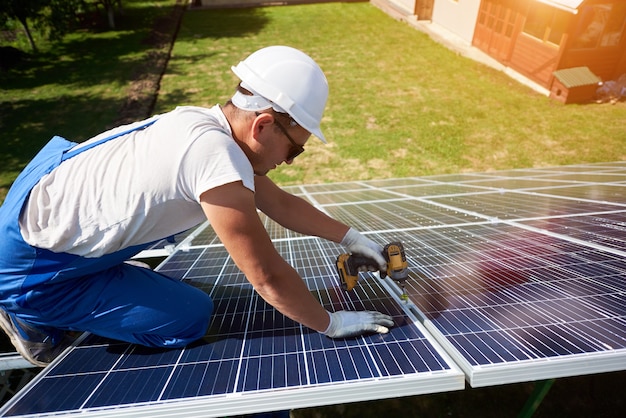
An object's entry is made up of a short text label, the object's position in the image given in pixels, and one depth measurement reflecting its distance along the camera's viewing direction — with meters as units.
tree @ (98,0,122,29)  23.55
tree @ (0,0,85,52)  16.34
